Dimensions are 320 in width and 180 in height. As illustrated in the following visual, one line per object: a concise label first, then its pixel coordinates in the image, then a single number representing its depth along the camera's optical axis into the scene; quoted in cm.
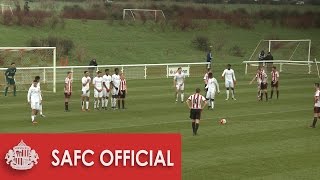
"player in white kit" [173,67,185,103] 4184
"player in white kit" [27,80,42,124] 3275
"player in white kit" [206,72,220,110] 3884
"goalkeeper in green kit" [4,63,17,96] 4416
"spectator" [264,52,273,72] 6372
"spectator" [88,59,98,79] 5148
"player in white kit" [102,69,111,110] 3841
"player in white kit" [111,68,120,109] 3862
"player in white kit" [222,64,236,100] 4344
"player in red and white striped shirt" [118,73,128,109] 3891
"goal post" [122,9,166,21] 8825
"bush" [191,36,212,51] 8144
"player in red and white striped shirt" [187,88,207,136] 2955
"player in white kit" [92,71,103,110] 3806
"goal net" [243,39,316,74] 6412
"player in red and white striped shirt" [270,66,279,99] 4419
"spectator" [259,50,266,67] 6431
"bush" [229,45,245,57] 8144
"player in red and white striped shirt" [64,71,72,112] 3750
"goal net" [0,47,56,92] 4791
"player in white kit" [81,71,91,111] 3769
